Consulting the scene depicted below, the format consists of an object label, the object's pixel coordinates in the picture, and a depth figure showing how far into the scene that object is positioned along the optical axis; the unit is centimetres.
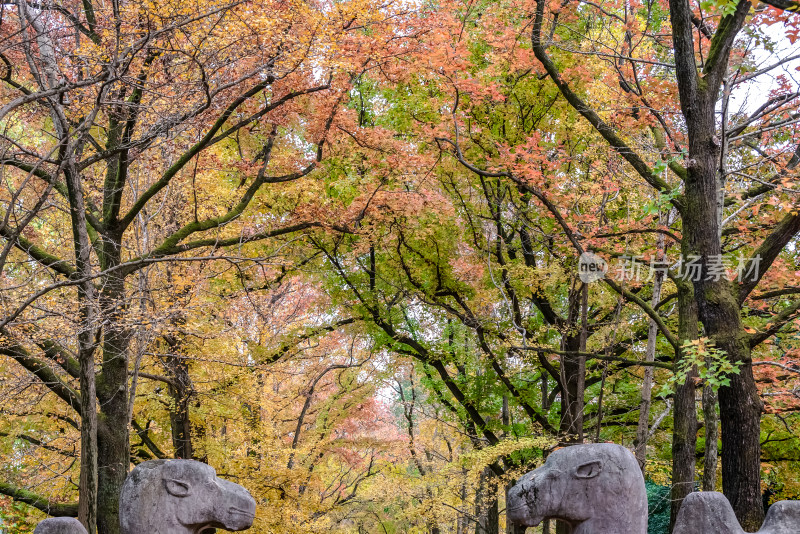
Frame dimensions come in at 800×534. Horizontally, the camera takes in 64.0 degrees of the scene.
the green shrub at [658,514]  1257
